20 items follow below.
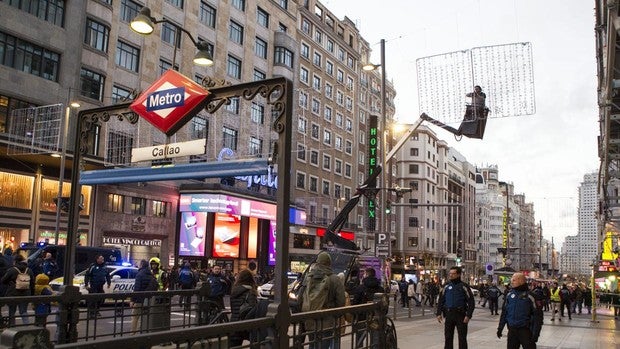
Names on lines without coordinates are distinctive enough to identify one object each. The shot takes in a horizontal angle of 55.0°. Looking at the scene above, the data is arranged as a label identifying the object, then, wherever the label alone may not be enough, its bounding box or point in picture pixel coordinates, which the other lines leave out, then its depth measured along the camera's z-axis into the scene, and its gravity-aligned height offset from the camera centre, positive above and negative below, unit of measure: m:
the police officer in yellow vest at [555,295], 27.95 -2.11
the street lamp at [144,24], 10.36 +3.75
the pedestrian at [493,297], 29.58 -2.40
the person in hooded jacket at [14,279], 14.03 -1.05
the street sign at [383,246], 23.30 +0.01
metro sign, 7.46 +1.76
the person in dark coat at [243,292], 8.75 -0.76
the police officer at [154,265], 15.62 -0.68
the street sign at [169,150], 7.73 +1.21
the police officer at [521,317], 9.91 -1.10
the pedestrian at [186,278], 20.06 -1.28
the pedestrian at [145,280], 14.84 -1.03
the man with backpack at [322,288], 8.27 -0.62
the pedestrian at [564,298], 28.83 -2.28
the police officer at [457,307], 11.34 -1.12
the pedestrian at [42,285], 15.09 -1.29
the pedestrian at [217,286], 15.05 -1.15
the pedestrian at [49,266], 21.23 -1.08
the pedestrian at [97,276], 19.02 -1.24
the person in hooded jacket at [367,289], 15.23 -1.11
